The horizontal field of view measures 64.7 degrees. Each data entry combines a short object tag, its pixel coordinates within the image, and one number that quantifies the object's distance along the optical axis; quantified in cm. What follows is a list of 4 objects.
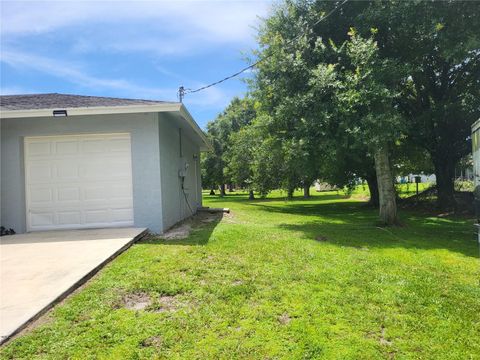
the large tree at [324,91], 922
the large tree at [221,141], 3441
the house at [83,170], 849
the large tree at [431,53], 1016
